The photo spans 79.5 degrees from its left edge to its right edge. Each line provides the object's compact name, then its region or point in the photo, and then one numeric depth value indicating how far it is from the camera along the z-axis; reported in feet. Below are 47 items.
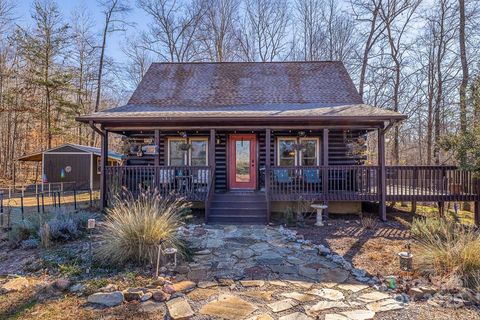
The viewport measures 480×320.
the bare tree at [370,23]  53.31
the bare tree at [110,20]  67.10
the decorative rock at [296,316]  10.39
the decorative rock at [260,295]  11.90
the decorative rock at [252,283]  13.12
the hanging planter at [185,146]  33.35
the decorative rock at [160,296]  11.62
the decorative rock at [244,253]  16.89
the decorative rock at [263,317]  10.37
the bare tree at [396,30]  52.65
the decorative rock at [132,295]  11.68
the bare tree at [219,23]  64.59
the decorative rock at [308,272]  14.28
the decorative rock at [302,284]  13.08
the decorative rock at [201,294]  11.87
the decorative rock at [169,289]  12.13
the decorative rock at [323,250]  17.57
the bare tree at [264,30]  65.36
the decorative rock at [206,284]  12.97
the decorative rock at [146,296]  11.62
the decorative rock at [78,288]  12.37
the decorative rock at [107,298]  11.34
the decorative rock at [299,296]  11.83
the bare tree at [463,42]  41.29
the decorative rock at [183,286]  12.51
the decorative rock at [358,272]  14.29
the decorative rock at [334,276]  13.67
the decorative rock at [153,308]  10.68
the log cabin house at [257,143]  27.20
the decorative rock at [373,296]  11.85
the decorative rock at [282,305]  11.02
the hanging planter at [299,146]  33.65
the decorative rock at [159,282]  12.74
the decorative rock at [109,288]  12.29
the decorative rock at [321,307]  10.83
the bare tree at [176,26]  65.26
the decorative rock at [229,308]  10.56
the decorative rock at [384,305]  11.05
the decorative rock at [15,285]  12.44
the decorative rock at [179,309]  10.47
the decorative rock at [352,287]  12.81
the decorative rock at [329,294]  11.95
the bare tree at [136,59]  72.43
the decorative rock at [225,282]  13.20
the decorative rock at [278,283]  13.15
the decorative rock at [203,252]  17.15
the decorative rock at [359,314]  10.43
